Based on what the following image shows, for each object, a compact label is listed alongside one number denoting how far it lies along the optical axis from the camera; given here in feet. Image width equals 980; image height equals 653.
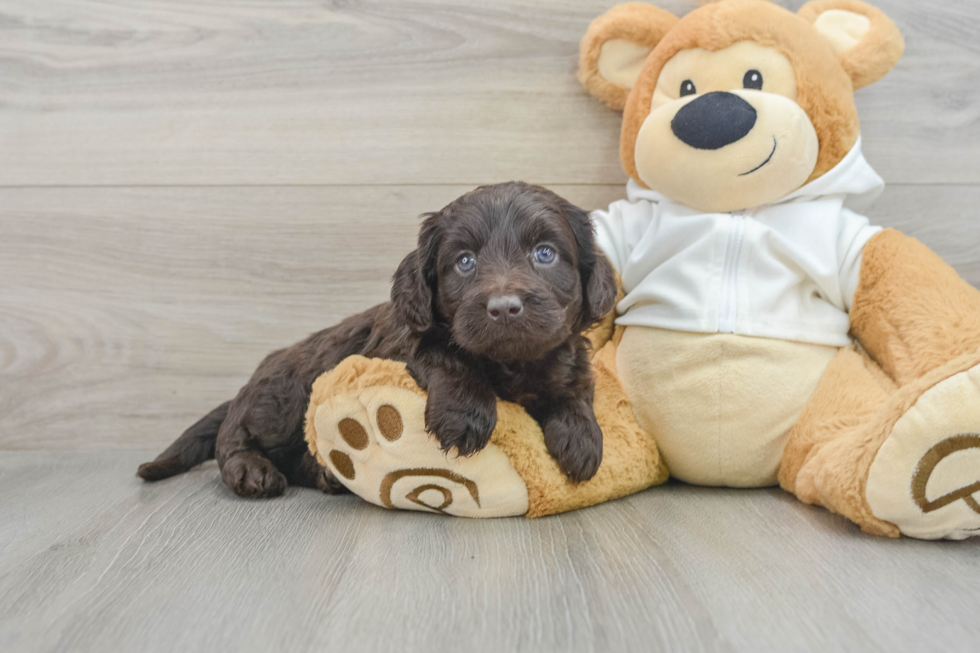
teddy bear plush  1.67
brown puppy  1.53
